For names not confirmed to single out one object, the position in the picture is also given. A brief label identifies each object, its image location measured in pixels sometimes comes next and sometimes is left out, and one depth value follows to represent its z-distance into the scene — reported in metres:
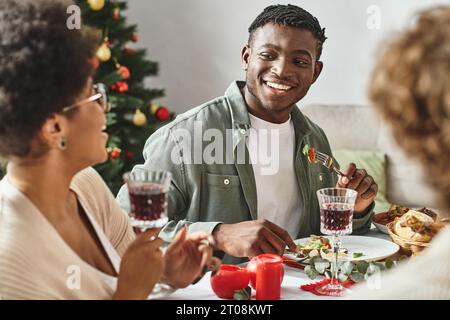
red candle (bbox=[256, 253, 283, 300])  1.67
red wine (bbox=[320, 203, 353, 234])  1.81
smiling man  2.31
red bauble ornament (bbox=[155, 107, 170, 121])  4.20
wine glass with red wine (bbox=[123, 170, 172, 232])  1.49
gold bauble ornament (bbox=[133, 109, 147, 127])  3.93
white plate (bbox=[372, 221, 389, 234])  2.34
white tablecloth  1.71
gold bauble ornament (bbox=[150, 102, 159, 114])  4.21
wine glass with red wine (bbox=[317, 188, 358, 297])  1.80
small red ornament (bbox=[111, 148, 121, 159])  3.76
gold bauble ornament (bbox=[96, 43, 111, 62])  3.66
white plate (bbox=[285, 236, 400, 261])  1.96
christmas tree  3.75
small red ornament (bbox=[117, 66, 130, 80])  3.80
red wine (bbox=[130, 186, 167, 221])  1.49
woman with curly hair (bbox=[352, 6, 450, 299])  1.02
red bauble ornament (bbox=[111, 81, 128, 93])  3.85
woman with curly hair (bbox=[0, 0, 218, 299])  1.33
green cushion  4.10
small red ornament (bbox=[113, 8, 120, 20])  3.85
